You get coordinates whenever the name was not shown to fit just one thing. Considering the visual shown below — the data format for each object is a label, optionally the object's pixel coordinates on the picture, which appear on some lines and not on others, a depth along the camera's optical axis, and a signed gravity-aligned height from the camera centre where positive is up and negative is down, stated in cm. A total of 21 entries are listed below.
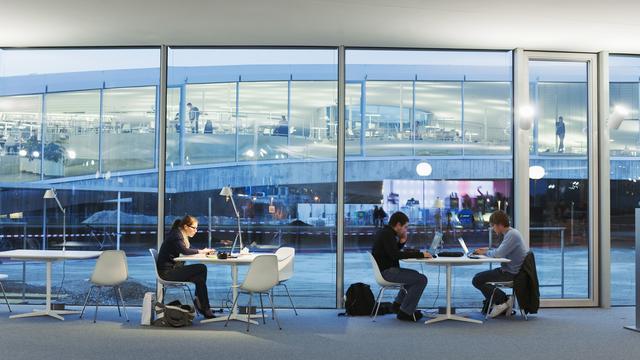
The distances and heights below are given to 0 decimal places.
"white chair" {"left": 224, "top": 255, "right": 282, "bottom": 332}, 733 -74
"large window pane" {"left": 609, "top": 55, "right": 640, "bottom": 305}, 915 +33
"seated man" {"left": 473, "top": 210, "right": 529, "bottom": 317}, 799 -66
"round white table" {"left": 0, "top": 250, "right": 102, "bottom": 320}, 776 -64
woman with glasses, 776 -73
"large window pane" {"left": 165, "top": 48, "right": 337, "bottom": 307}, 898 +52
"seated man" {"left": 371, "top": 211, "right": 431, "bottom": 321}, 780 -66
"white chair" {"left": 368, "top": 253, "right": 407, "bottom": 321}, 787 -86
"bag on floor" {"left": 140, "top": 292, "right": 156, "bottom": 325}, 753 -111
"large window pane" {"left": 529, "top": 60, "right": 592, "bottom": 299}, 908 +27
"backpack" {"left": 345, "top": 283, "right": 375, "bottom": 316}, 824 -108
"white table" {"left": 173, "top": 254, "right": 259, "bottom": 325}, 757 -64
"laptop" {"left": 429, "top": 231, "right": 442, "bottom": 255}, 834 -47
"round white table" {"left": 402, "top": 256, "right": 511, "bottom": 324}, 773 -63
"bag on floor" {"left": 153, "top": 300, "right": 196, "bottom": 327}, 739 -115
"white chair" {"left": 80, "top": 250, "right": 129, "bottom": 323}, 781 -77
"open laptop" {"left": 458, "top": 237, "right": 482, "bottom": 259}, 805 -57
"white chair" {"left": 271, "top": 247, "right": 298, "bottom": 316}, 815 -71
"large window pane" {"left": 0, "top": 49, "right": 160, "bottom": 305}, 901 +42
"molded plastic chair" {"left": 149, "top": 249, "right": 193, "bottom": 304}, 777 -86
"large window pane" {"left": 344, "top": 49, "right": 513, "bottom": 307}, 904 +64
